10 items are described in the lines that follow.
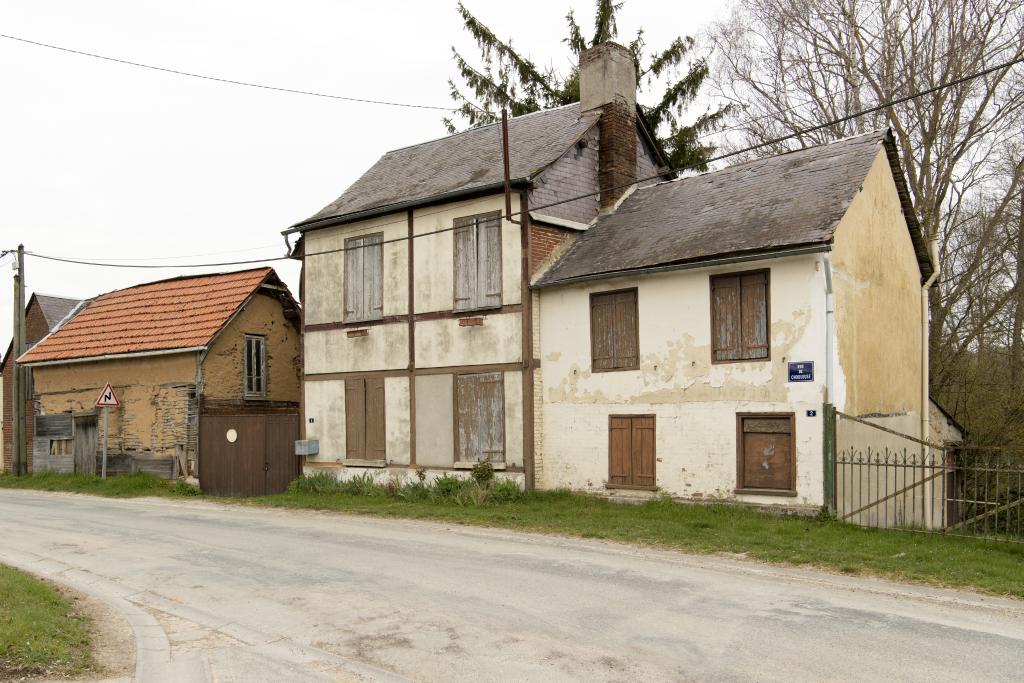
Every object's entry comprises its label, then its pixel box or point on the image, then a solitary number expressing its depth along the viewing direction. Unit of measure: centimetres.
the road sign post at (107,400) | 2339
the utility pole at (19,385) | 2803
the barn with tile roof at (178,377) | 2264
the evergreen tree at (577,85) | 3159
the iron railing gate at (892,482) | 1432
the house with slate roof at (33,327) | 3008
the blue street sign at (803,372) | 1459
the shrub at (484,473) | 1850
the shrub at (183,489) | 2217
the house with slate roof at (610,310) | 1516
